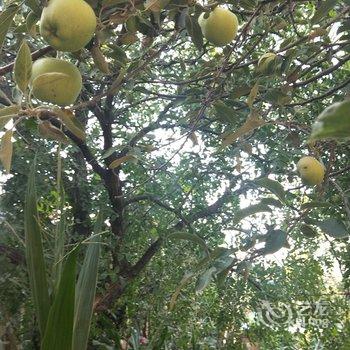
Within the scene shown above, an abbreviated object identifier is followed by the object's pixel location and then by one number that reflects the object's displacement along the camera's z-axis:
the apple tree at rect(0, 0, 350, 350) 0.70
